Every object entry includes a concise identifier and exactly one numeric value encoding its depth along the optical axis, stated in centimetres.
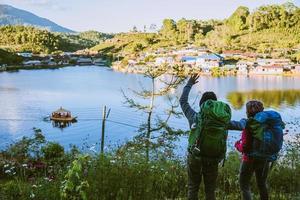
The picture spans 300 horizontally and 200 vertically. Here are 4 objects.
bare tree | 1260
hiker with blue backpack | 342
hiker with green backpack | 310
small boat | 2930
